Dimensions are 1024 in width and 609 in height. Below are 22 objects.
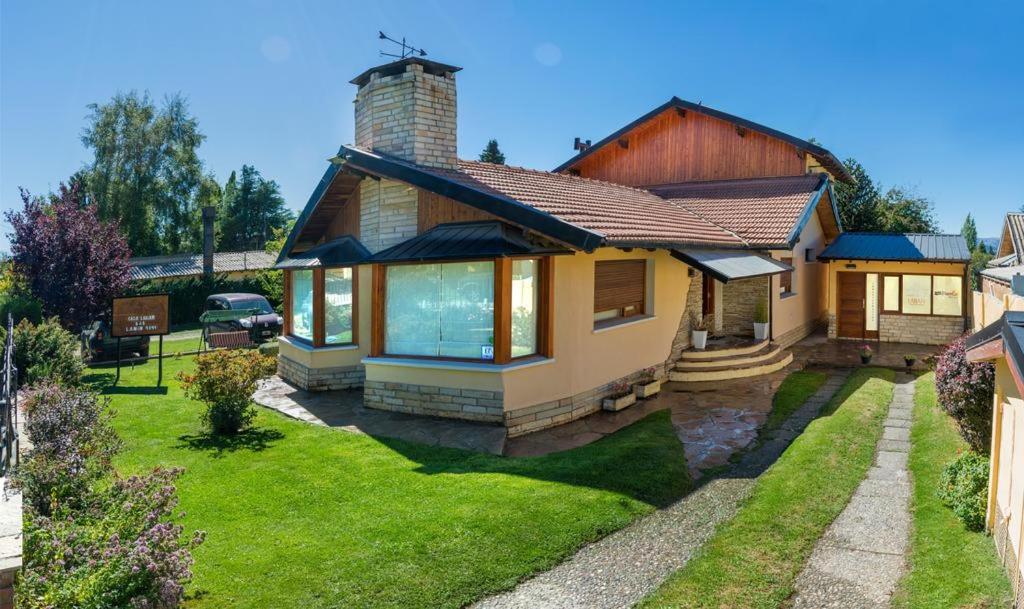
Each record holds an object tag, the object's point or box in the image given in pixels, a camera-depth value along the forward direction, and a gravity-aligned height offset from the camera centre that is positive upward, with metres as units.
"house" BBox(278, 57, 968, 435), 13.49 +0.35
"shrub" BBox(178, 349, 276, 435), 13.02 -2.13
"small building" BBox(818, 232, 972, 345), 25.45 +0.20
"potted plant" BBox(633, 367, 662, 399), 16.42 -2.56
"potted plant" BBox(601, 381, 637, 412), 15.27 -2.72
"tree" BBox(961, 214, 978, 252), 87.19 +9.38
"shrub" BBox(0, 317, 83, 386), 14.74 -1.74
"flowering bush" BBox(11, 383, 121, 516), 7.00 -2.21
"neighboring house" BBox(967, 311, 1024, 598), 5.65 -1.74
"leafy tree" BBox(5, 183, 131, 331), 23.42 +1.00
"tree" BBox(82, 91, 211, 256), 56.12 +11.32
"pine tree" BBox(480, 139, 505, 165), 73.64 +16.33
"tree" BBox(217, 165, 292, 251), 91.12 +11.65
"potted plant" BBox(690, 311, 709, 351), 19.91 -1.35
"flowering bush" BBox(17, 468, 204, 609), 5.19 -2.48
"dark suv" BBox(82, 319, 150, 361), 23.30 -2.17
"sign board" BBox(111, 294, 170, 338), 18.33 -0.86
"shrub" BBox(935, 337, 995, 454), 9.77 -1.77
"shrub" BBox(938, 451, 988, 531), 8.02 -2.74
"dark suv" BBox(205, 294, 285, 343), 30.62 -1.53
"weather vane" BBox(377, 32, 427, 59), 16.73 +6.55
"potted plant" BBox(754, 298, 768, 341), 21.78 -1.03
